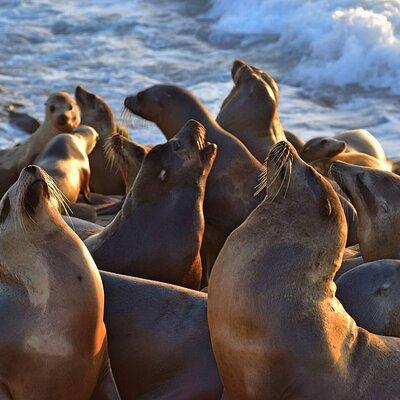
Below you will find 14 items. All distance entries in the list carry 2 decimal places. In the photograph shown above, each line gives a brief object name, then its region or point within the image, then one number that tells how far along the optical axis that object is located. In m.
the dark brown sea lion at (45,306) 10.59
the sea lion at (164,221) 13.84
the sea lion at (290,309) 10.13
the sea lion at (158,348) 11.73
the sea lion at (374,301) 12.02
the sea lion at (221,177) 16.55
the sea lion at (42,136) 23.02
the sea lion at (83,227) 14.99
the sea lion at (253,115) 19.67
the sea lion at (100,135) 23.05
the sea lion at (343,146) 20.05
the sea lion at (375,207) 14.74
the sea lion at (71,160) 21.12
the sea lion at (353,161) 19.20
